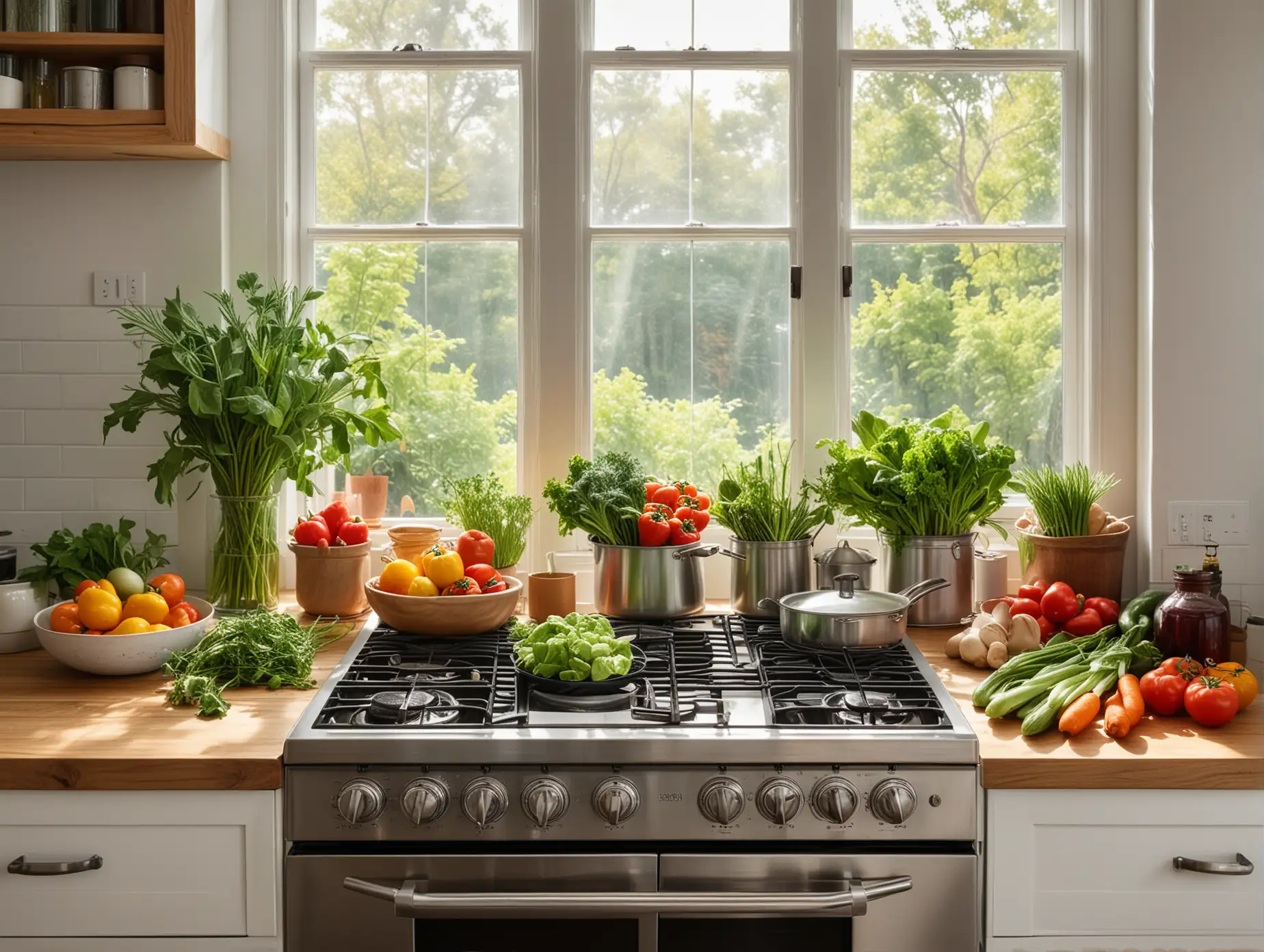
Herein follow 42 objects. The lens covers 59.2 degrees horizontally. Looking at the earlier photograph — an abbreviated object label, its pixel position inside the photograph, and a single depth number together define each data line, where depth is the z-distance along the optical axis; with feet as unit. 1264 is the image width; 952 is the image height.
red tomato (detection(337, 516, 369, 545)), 8.76
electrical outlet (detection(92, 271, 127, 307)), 9.17
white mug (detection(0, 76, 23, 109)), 8.23
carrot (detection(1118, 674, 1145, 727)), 6.49
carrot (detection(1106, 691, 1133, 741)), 6.33
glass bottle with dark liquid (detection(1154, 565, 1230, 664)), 7.34
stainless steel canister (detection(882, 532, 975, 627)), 8.52
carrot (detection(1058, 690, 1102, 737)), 6.37
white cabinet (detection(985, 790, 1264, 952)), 6.14
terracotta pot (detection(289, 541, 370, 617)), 8.66
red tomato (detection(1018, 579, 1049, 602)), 8.34
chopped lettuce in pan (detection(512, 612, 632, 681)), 6.83
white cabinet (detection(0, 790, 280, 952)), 6.12
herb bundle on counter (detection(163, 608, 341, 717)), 7.23
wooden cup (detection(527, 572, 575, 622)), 8.40
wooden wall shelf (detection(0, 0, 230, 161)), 8.18
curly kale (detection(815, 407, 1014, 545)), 8.33
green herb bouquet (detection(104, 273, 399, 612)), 8.32
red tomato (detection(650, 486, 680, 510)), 8.65
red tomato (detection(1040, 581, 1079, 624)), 8.04
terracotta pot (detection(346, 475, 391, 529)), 9.75
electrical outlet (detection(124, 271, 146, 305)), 9.19
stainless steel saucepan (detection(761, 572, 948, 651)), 7.54
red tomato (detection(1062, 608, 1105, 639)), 7.96
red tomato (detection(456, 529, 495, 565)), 8.44
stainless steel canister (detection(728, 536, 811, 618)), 8.55
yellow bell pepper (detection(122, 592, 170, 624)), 7.55
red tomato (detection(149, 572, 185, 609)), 7.85
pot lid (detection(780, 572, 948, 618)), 7.57
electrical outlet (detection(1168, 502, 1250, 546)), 8.67
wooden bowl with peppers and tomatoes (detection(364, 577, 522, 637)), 7.90
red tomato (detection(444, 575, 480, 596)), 8.00
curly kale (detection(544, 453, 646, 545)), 8.36
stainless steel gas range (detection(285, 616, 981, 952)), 6.04
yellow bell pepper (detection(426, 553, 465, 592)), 8.04
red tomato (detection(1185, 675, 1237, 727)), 6.48
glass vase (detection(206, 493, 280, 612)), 8.72
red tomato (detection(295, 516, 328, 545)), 8.65
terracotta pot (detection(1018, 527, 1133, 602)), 8.59
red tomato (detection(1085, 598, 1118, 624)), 8.11
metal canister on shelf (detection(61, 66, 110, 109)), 8.27
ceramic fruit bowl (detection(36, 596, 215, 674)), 7.29
